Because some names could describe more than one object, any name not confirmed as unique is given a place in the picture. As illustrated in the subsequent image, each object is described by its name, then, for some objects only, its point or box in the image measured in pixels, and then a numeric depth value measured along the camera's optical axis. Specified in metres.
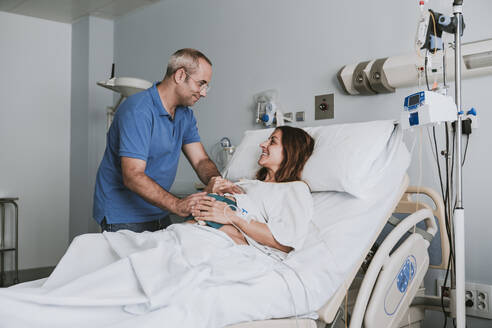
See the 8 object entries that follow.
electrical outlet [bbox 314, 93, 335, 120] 2.74
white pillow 1.78
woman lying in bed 1.72
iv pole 1.66
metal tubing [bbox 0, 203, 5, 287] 4.38
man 2.06
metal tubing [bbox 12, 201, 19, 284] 4.22
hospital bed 1.28
